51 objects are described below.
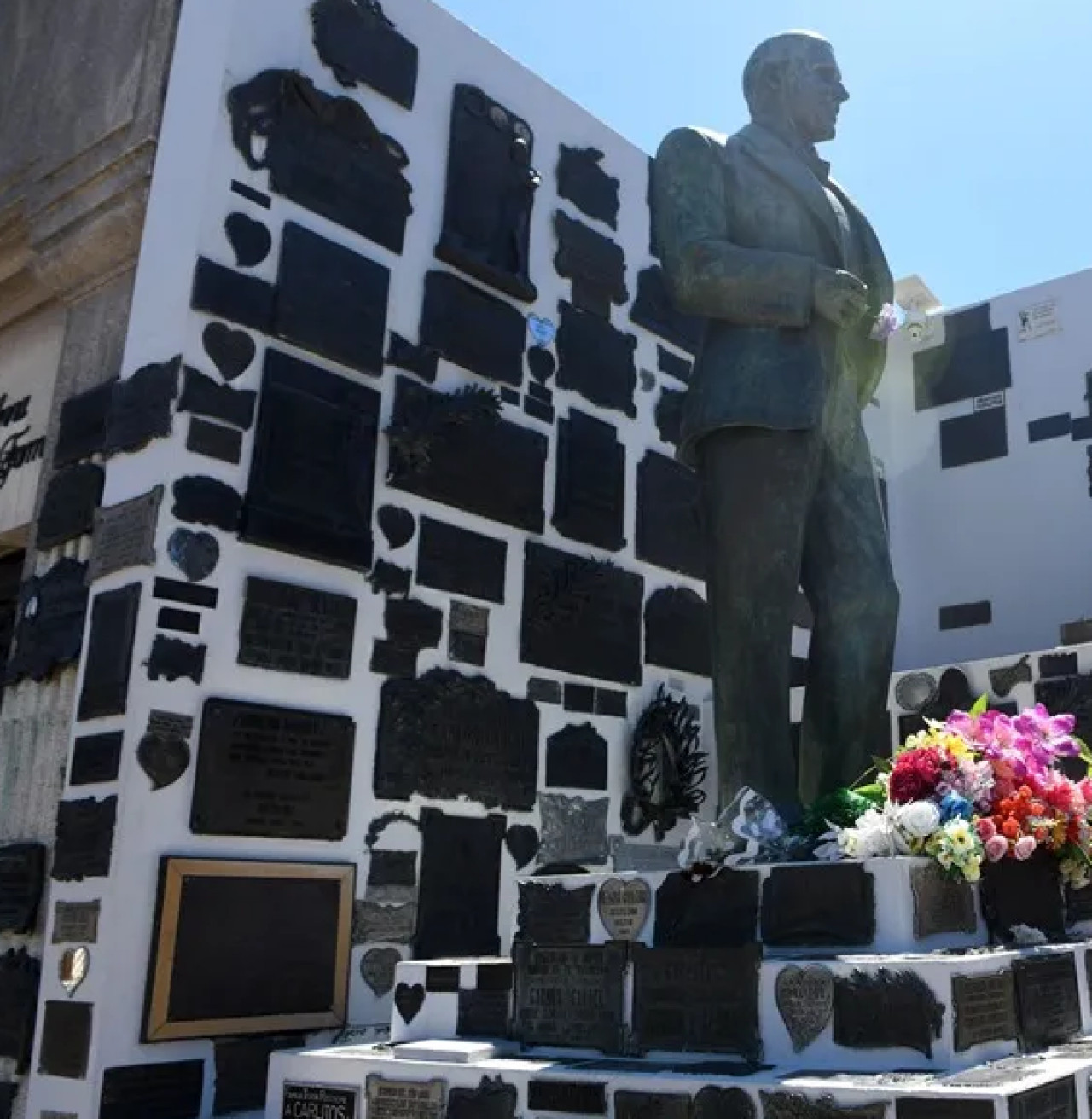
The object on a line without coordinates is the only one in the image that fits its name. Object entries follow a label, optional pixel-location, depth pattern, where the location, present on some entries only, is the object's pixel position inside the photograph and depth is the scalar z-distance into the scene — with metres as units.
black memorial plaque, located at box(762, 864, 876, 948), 3.54
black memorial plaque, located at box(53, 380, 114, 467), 5.94
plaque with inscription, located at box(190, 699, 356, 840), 5.16
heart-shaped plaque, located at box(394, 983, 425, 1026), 4.30
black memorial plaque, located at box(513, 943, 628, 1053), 3.78
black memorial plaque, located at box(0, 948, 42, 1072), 5.07
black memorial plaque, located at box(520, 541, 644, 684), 6.89
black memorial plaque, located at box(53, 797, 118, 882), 4.93
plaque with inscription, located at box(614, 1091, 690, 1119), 3.19
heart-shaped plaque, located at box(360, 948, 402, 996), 5.55
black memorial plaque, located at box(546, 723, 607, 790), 6.77
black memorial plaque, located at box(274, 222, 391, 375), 5.98
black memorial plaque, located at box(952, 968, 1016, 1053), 3.18
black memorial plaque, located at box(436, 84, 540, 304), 6.97
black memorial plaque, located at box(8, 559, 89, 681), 5.57
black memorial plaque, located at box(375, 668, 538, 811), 5.91
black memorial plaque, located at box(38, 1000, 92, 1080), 4.74
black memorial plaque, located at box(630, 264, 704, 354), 8.24
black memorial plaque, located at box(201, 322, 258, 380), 5.64
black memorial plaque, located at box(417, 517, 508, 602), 6.37
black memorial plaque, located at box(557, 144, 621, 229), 7.84
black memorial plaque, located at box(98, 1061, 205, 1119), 4.67
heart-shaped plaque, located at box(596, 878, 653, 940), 3.94
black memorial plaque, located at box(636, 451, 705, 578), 7.80
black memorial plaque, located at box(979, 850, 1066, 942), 3.86
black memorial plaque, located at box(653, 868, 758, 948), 3.74
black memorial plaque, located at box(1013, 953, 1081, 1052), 3.50
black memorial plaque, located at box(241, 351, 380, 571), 5.66
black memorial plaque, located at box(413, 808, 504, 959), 5.92
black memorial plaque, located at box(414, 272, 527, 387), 6.73
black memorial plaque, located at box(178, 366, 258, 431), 5.50
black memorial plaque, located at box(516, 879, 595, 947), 4.05
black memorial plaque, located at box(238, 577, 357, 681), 5.48
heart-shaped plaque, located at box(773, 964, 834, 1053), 3.31
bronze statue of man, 4.37
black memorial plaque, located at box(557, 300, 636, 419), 7.56
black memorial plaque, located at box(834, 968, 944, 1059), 3.15
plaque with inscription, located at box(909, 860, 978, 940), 3.53
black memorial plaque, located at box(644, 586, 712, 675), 7.64
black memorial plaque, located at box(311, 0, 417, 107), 6.46
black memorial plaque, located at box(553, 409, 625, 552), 7.27
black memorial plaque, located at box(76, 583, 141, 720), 5.09
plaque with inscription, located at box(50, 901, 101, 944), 4.88
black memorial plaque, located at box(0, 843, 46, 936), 5.25
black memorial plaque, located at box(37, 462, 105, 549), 5.80
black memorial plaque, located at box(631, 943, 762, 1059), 3.47
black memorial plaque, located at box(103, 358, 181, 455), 5.48
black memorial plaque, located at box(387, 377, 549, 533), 6.30
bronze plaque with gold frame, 4.86
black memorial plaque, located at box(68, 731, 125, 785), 5.02
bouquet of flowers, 3.65
